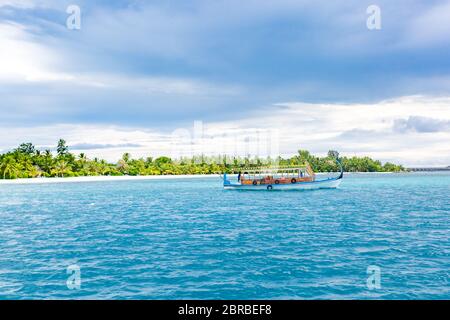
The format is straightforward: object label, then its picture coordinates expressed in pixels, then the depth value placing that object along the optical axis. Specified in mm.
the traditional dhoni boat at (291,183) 75750
